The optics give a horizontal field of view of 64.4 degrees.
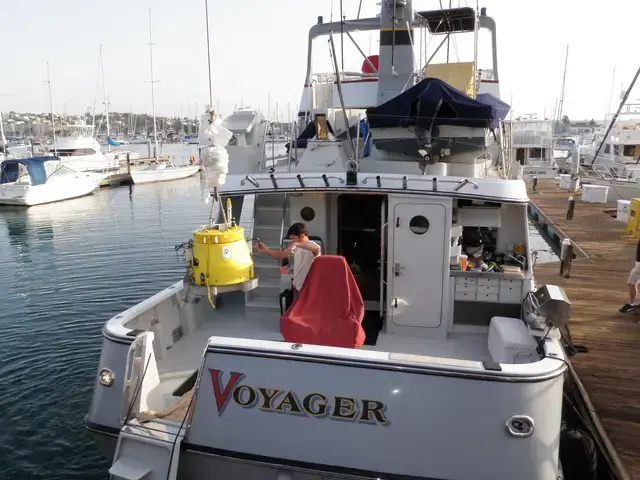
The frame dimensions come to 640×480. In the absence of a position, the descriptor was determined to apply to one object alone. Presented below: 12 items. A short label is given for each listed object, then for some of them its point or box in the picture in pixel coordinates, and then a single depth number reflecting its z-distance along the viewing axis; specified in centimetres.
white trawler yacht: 354
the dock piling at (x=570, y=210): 1875
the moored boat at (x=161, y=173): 3950
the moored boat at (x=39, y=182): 2855
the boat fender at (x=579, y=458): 503
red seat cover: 470
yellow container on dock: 1486
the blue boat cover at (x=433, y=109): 607
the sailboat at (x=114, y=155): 4450
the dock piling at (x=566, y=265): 1004
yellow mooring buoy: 442
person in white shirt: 520
